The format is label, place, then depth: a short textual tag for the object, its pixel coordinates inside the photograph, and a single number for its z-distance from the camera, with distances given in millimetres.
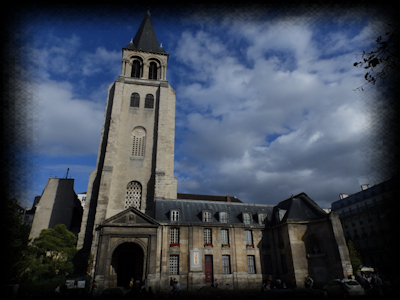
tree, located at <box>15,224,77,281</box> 19844
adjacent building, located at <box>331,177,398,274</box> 32562
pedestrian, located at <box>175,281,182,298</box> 15981
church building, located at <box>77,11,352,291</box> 21656
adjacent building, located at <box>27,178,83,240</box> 29188
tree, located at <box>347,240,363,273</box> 26216
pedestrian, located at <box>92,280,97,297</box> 17023
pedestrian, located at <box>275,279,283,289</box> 20797
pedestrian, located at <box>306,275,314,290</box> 18652
